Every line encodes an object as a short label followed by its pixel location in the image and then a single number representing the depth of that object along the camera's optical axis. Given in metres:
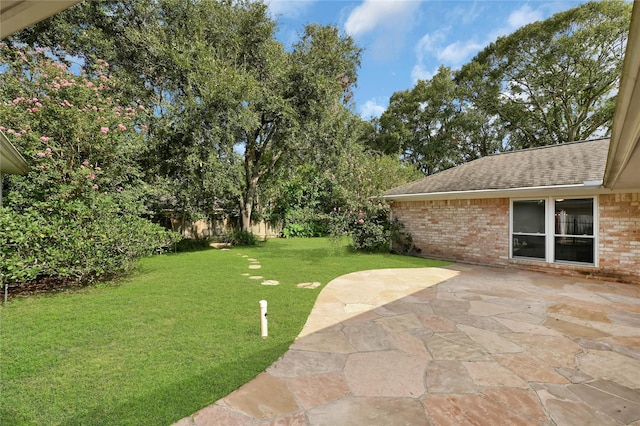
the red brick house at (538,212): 6.71
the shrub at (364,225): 10.99
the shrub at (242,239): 14.13
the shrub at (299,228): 18.06
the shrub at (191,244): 12.84
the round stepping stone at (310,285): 6.18
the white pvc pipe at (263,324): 3.58
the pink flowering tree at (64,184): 5.30
